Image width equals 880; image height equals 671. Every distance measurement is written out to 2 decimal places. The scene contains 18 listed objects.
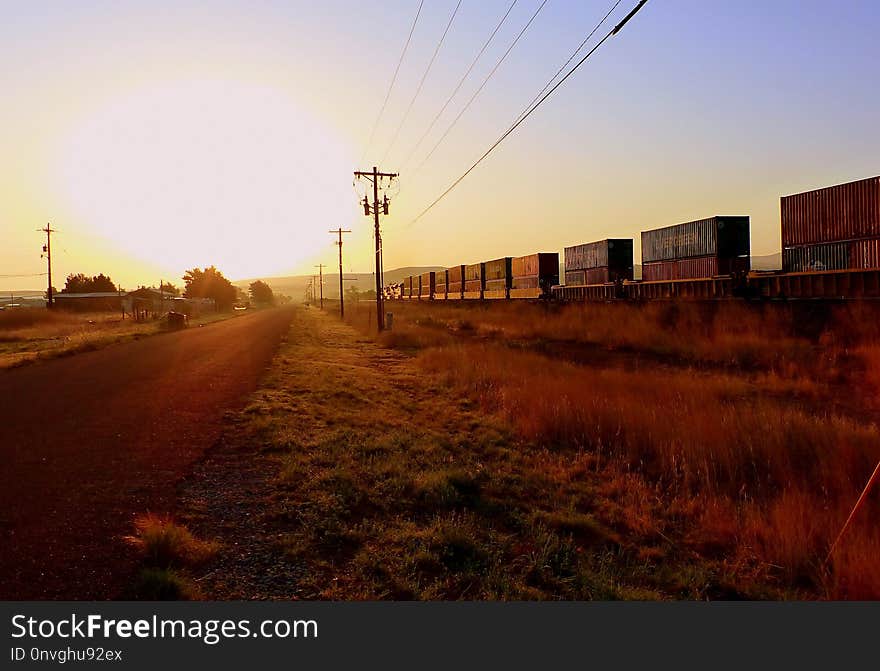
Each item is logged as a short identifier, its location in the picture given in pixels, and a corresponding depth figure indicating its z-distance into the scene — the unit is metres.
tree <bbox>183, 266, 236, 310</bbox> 121.12
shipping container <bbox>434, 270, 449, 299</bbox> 75.24
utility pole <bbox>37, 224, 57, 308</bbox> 67.06
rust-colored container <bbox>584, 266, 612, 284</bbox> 38.44
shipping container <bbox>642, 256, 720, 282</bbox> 29.09
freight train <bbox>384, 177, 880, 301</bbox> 20.41
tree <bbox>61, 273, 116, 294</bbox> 103.00
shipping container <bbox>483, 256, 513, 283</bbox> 53.88
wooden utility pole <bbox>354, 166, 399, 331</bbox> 39.19
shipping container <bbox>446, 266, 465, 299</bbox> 66.50
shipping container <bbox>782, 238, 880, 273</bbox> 20.11
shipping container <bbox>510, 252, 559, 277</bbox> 46.09
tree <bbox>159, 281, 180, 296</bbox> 123.82
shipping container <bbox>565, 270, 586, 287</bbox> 42.72
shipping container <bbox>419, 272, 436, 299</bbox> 82.36
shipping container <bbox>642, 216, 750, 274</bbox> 28.33
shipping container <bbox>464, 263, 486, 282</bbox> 60.66
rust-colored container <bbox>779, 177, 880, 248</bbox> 20.08
